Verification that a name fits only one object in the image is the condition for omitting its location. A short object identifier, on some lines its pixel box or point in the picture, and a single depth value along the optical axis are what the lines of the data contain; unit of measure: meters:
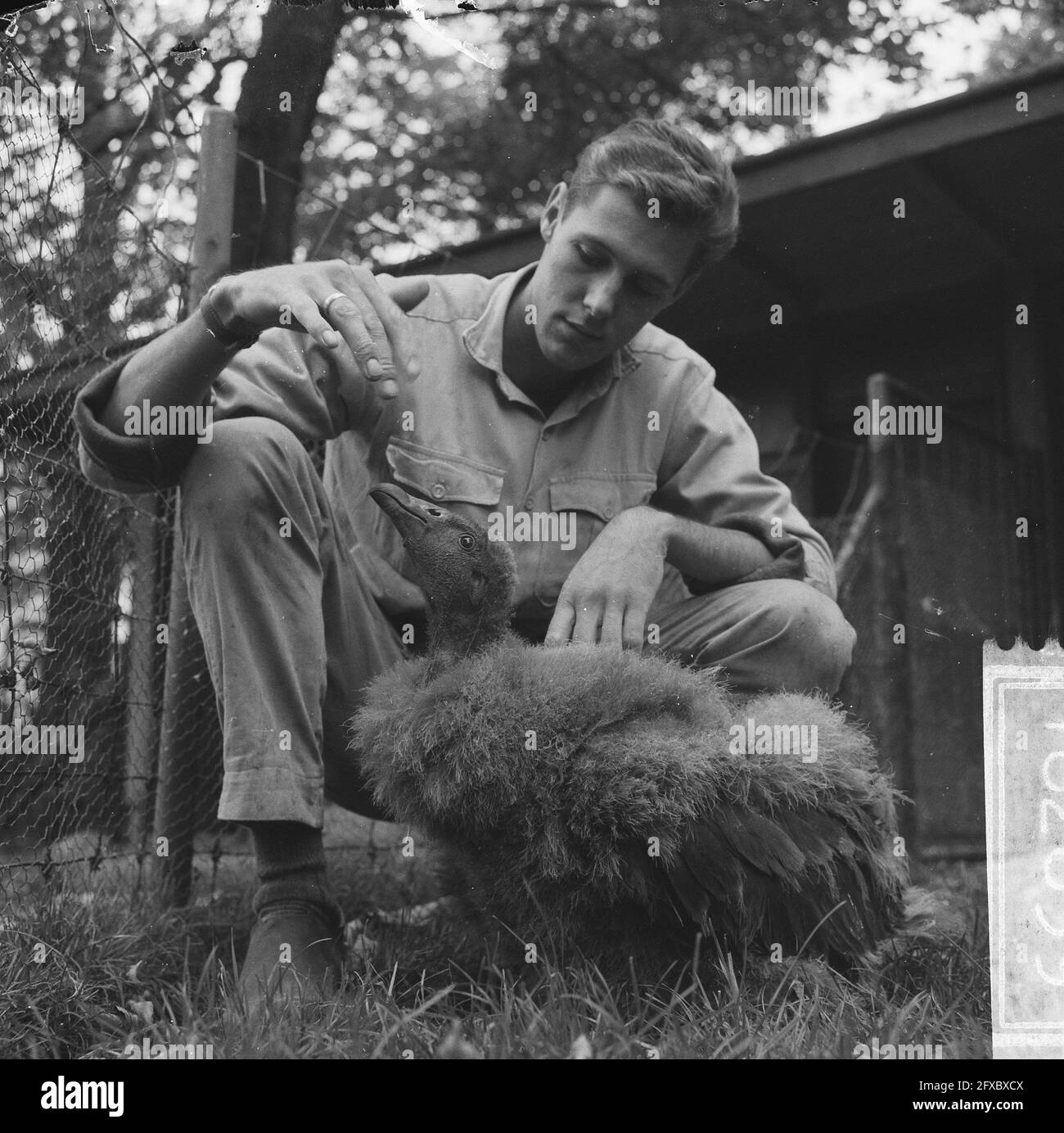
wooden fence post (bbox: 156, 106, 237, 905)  3.11
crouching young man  2.18
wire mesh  2.72
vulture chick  1.89
